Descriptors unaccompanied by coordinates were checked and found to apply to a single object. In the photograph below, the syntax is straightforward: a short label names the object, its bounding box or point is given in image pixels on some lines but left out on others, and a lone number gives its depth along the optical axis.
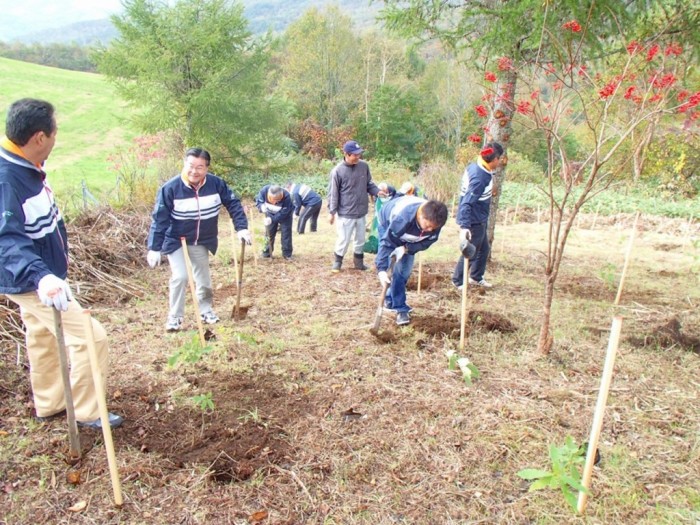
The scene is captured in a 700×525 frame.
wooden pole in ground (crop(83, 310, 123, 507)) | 2.04
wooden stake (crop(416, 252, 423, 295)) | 5.31
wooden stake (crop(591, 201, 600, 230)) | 11.09
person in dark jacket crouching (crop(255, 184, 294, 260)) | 7.06
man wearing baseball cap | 6.16
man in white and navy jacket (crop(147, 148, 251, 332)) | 3.90
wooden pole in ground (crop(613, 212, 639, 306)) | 4.98
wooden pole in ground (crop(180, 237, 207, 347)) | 3.82
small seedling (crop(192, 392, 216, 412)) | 2.91
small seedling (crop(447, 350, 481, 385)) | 3.38
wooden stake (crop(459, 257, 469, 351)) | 3.61
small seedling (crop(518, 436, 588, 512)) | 2.18
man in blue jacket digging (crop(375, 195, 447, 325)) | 3.78
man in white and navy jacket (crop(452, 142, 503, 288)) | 5.00
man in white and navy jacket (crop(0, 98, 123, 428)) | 2.24
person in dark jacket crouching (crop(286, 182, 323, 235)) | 9.04
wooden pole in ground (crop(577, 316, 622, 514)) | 2.05
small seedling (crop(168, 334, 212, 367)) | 3.30
